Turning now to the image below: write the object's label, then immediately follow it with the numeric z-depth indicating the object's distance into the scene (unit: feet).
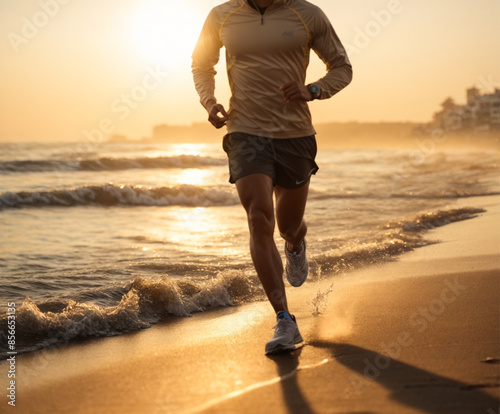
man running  12.30
